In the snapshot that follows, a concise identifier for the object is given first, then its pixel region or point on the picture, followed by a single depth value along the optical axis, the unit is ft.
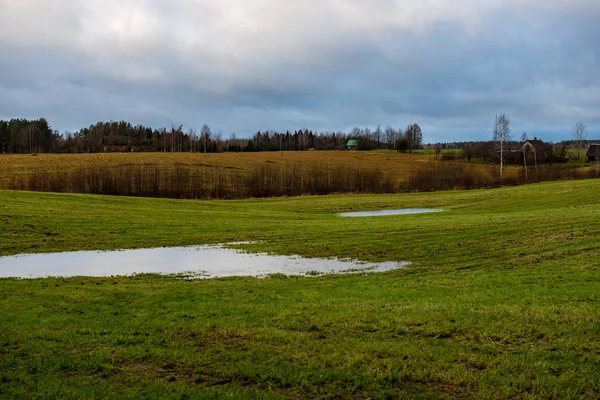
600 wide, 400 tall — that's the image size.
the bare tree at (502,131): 320.91
